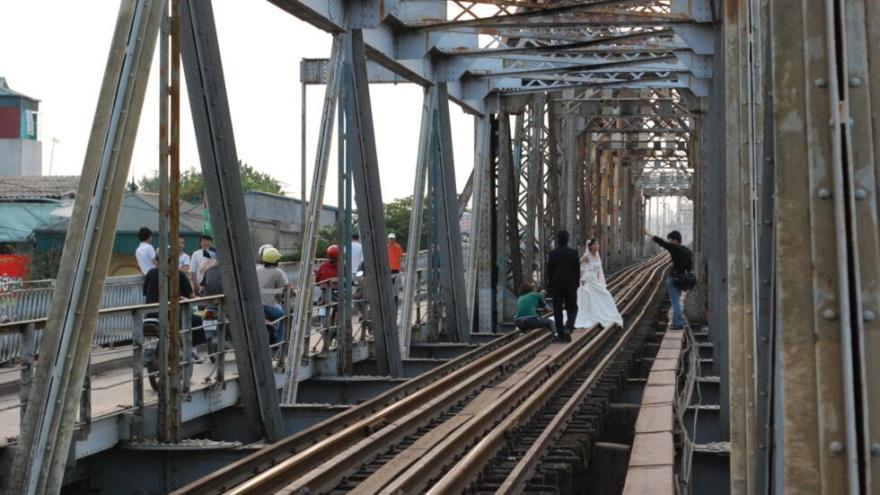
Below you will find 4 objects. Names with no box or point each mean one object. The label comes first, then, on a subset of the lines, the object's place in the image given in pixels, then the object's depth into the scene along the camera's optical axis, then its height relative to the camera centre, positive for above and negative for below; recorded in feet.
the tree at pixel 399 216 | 208.12 +13.02
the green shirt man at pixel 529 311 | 75.51 -0.65
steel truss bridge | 12.41 +2.07
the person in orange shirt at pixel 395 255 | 80.84 +2.75
